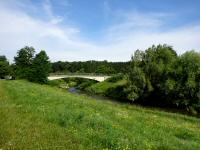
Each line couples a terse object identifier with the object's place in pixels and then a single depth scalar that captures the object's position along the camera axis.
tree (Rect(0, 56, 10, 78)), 69.55
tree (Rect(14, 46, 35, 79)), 61.40
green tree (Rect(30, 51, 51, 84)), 52.87
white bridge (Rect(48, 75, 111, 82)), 64.32
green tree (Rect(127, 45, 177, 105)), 29.36
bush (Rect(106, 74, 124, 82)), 56.07
